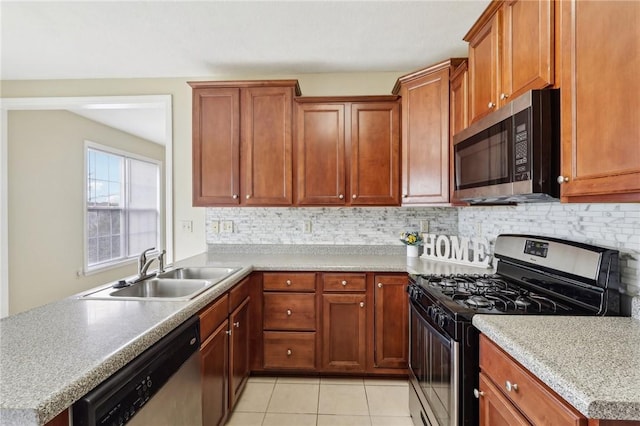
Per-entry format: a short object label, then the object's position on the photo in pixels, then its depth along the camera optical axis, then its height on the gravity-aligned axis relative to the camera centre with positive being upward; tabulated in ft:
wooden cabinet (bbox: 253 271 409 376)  7.61 -2.72
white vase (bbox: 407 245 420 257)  8.70 -1.08
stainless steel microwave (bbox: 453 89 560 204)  3.99 +0.88
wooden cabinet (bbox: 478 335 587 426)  2.65 -1.81
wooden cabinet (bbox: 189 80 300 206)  8.47 +1.93
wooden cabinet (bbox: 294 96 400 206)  8.41 +1.66
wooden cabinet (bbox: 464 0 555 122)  4.13 +2.50
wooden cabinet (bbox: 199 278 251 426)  5.09 -2.63
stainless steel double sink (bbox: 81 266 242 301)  5.11 -1.37
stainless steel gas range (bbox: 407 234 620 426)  4.18 -1.33
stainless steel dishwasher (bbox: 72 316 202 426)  2.73 -1.85
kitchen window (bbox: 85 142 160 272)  13.62 +0.37
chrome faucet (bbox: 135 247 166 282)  6.00 -1.05
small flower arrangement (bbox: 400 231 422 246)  8.61 -0.73
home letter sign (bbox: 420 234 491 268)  7.42 -0.97
